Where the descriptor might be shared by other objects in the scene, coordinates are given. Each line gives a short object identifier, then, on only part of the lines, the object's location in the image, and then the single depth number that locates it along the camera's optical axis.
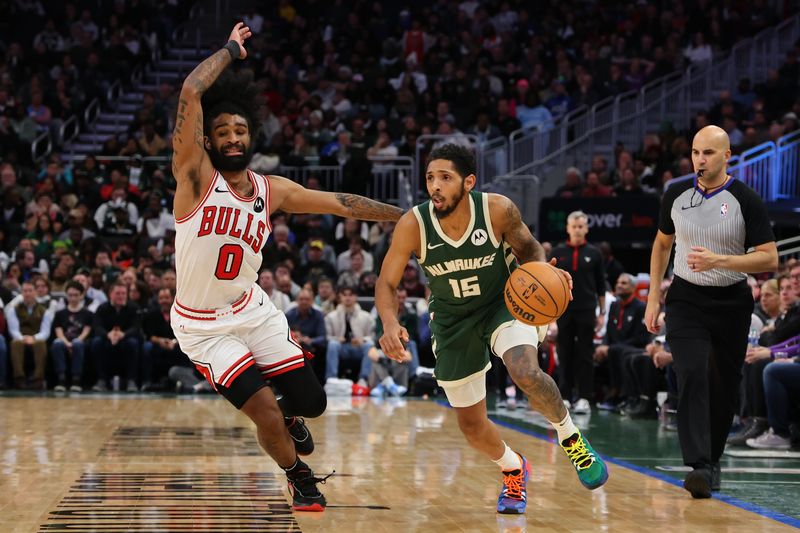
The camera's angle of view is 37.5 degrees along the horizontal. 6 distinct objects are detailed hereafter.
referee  6.81
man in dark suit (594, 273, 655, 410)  12.70
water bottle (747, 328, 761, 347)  10.23
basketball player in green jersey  6.07
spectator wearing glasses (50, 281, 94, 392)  14.99
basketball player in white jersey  5.82
